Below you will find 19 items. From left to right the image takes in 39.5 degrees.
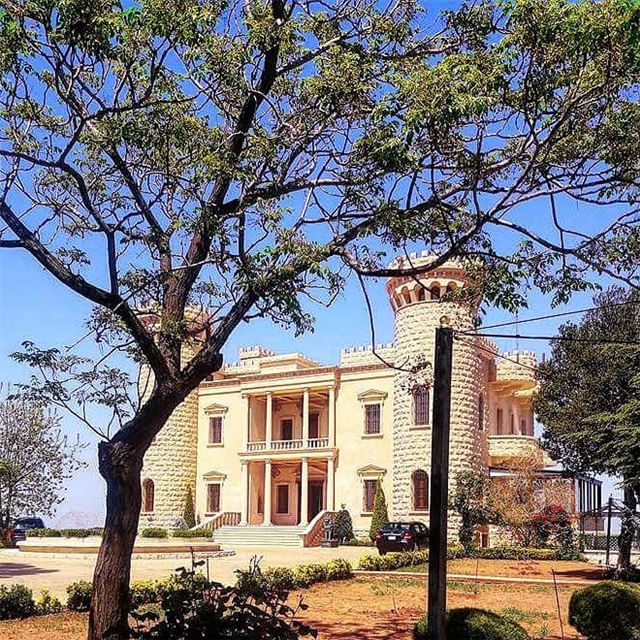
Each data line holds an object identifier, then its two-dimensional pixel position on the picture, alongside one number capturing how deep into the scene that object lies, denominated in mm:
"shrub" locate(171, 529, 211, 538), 34406
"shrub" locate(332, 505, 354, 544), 36219
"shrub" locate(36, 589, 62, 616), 13338
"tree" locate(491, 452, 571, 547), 30625
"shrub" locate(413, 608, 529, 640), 9258
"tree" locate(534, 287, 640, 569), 20500
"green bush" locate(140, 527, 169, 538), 34438
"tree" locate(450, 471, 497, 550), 31156
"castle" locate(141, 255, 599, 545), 34219
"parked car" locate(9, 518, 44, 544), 39062
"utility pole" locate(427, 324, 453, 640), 8016
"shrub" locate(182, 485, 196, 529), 41531
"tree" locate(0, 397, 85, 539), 38000
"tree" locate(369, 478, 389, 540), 35281
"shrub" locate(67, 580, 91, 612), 13695
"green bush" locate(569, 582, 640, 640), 10688
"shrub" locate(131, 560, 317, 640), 6055
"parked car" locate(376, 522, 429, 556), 29094
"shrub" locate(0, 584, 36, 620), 12945
